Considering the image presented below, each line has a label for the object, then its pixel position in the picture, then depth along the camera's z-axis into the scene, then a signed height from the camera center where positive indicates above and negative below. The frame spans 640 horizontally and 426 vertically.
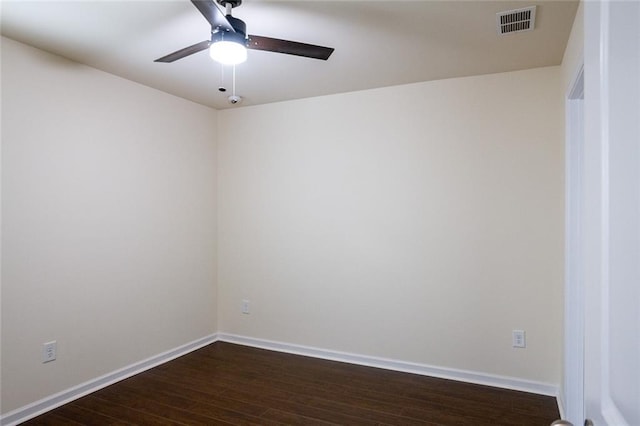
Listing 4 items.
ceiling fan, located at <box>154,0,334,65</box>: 1.77 +0.87
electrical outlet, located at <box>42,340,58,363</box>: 2.67 -0.95
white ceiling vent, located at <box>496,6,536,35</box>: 2.12 +1.12
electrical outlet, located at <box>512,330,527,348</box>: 3.01 -0.99
